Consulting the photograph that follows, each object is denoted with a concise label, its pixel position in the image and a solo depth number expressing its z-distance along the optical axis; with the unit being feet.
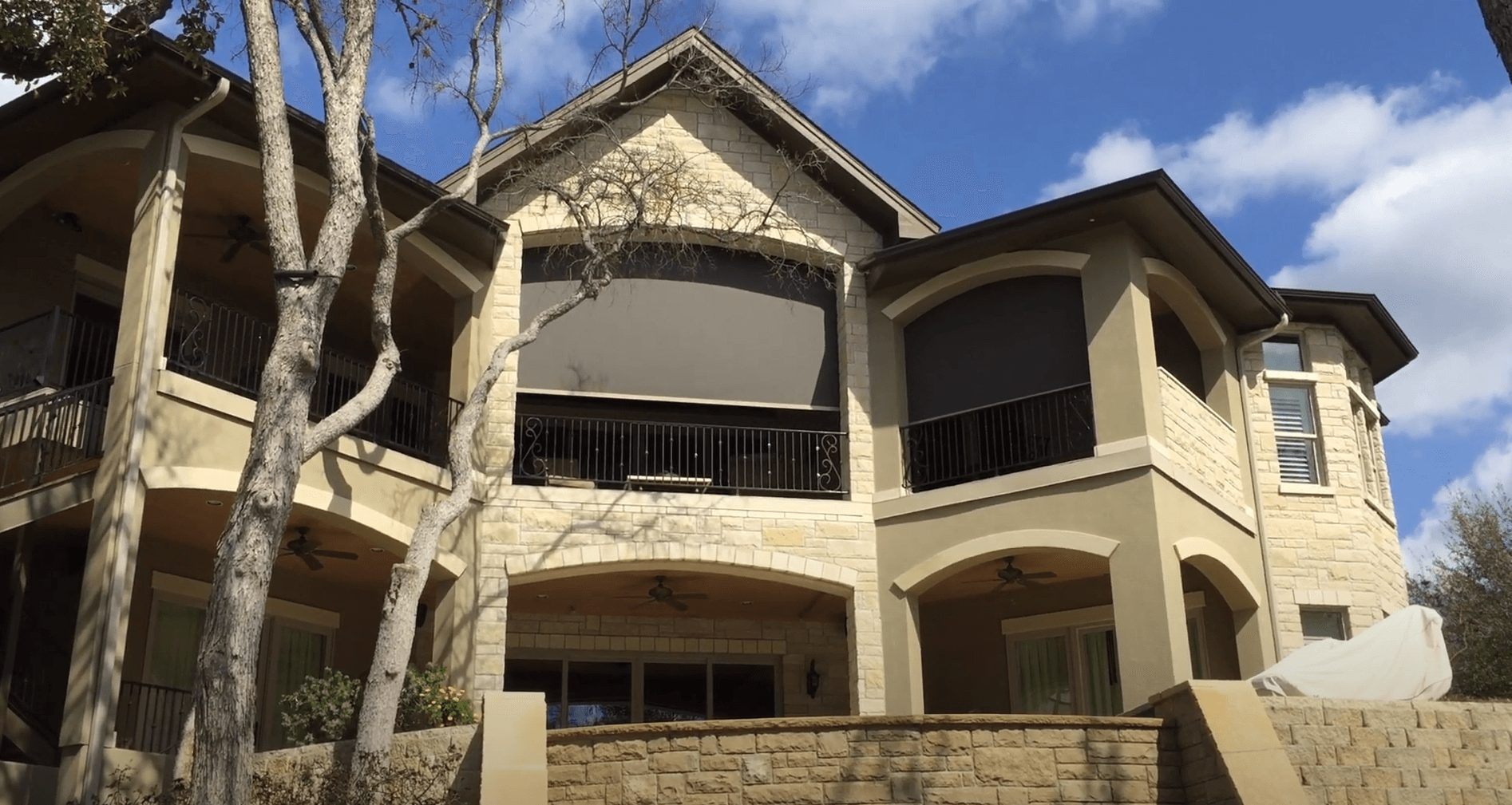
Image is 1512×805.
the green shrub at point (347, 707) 40.60
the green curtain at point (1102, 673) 54.24
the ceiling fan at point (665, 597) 53.21
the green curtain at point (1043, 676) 56.08
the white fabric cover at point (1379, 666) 40.22
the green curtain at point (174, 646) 48.70
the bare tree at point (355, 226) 30.42
